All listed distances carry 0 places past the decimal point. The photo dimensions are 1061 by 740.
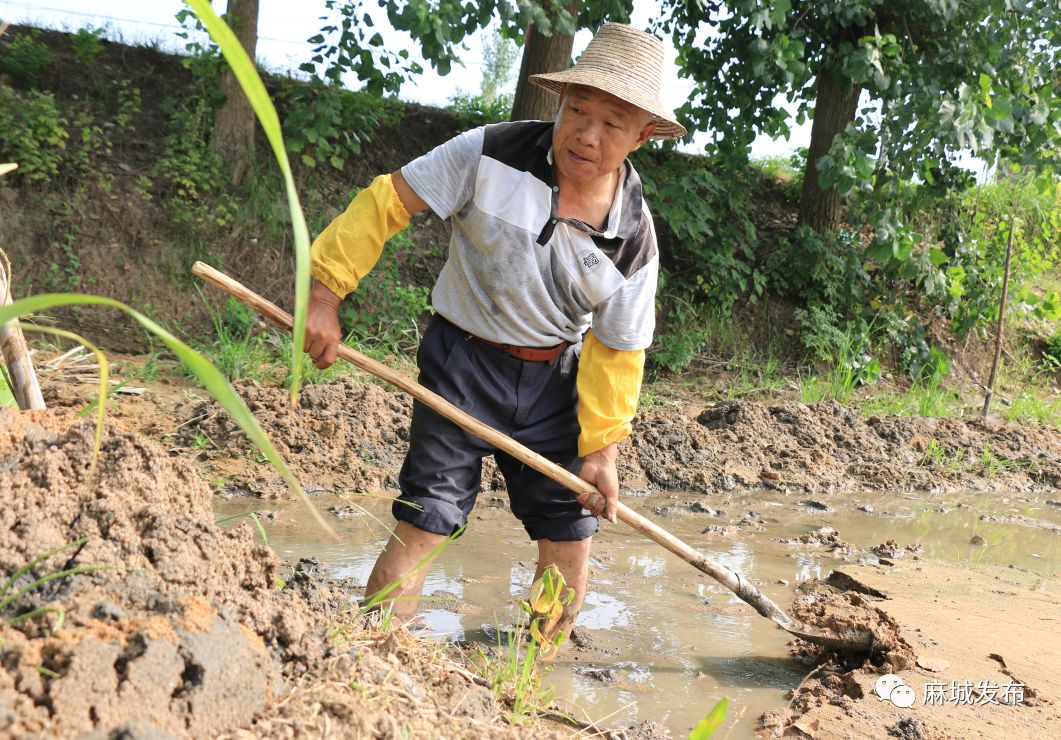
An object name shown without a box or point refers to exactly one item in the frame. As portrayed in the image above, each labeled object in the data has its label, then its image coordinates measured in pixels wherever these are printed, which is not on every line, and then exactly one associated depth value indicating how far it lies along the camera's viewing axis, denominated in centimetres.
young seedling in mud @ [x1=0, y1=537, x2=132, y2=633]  146
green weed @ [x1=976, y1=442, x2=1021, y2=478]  630
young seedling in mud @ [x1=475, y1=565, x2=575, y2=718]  217
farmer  275
